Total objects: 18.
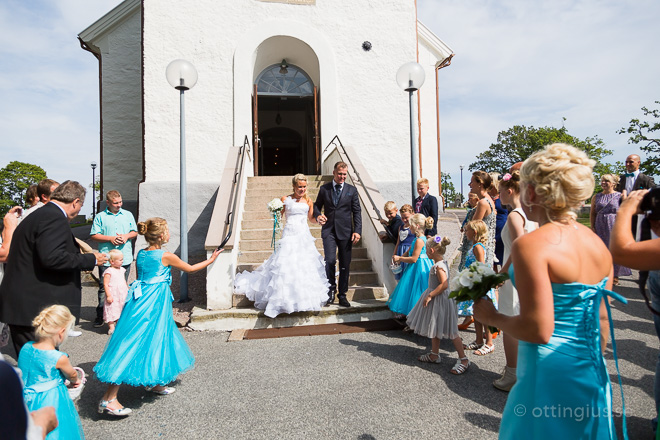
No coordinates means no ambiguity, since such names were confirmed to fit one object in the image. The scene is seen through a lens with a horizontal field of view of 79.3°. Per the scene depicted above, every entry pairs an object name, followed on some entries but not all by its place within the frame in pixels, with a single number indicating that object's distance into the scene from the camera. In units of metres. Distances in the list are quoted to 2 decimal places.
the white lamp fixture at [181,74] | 6.73
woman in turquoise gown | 1.63
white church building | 10.63
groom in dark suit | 6.13
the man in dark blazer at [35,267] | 2.96
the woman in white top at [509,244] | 3.29
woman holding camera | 1.91
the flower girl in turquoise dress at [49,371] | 2.37
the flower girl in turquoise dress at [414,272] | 5.09
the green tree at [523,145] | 41.72
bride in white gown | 5.58
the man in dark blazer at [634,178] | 6.88
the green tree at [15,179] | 52.38
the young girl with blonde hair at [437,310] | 4.27
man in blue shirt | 5.97
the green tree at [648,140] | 27.00
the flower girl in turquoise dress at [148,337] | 3.33
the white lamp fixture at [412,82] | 6.64
